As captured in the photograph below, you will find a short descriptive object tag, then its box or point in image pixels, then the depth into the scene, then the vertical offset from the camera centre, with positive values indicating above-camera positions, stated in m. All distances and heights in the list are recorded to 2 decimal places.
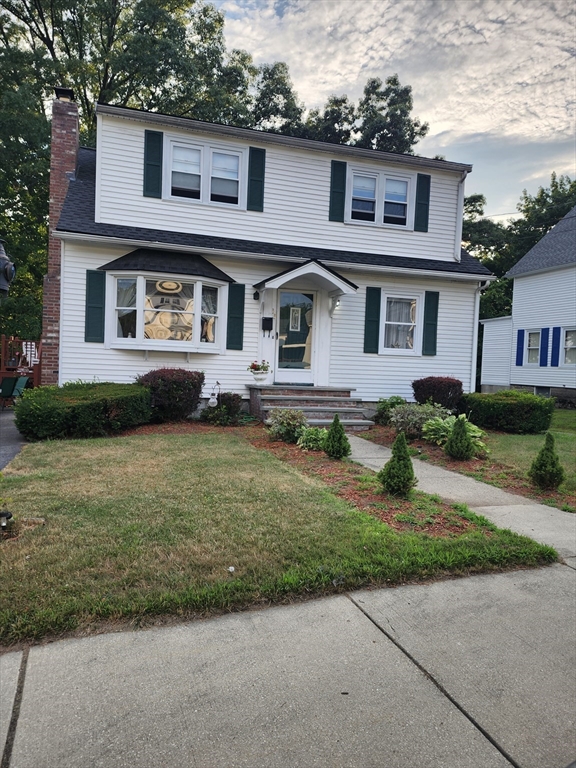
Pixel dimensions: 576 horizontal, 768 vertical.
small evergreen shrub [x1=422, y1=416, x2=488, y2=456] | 7.46 -1.07
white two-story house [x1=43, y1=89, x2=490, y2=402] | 10.04 +2.24
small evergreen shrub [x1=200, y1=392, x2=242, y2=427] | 9.72 -1.13
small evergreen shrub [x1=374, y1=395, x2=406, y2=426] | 10.31 -0.96
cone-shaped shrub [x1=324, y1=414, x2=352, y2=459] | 6.68 -1.15
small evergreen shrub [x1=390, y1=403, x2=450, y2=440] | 8.41 -0.91
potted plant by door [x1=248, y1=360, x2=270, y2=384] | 10.58 -0.27
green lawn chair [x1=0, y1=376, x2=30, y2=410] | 11.92 -0.95
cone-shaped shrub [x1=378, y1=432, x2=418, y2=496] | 4.89 -1.12
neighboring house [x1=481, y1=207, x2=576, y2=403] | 18.00 +1.90
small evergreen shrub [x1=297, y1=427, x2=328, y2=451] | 7.32 -1.23
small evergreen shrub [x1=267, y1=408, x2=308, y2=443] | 7.96 -1.10
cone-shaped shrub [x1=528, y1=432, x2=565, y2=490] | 5.56 -1.16
